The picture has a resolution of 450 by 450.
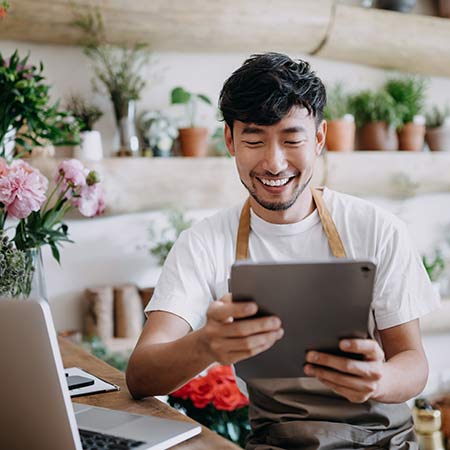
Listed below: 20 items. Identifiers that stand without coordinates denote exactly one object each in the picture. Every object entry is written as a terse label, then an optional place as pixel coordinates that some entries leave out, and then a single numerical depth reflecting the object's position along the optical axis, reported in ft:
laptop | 3.20
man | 4.88
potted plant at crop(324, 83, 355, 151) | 11.53
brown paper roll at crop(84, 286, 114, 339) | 9.73
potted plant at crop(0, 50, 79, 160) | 6.48
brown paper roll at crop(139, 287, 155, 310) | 9.98
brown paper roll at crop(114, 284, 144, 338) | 9.80
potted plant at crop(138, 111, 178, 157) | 10.27
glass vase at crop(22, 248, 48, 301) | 5.17
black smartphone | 5.09
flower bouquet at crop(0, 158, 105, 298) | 4.97
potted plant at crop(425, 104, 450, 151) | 12.71
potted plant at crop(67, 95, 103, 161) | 9.47
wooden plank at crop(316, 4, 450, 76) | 11.25
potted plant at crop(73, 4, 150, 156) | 9.86
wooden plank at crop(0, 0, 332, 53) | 9.05
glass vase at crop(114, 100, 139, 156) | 9.95
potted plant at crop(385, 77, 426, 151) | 12.27
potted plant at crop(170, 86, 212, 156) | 10.36
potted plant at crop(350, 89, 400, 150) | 11.94
